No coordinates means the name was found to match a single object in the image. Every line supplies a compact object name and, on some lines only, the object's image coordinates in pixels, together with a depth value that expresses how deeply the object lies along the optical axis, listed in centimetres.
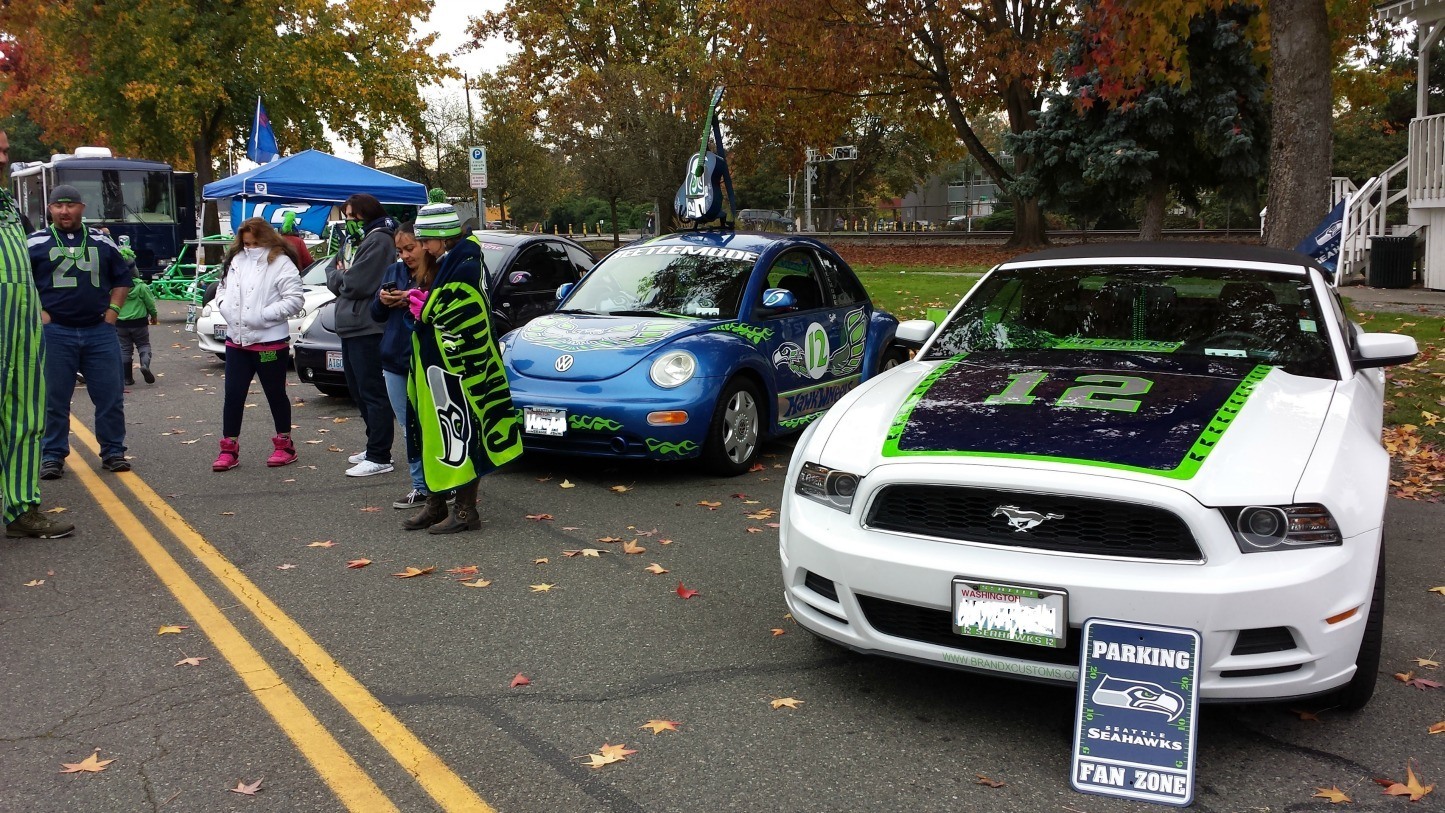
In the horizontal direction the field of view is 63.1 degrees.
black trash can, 1648
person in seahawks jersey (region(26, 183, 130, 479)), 717
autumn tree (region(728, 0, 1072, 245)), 2577
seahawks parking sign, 328
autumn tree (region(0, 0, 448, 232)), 2988
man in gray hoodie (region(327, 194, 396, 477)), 735
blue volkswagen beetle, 704
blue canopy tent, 1817
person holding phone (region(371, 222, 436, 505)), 635
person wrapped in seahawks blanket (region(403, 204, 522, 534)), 601
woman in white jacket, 759
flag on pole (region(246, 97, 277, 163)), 2247
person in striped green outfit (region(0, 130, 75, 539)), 598
